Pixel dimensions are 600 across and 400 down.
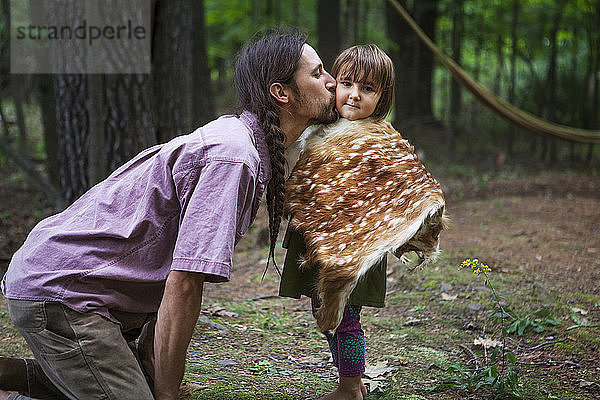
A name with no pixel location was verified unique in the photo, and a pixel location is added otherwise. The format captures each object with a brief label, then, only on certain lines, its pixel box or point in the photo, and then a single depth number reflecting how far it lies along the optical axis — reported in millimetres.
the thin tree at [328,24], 9102
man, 1906
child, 2500
